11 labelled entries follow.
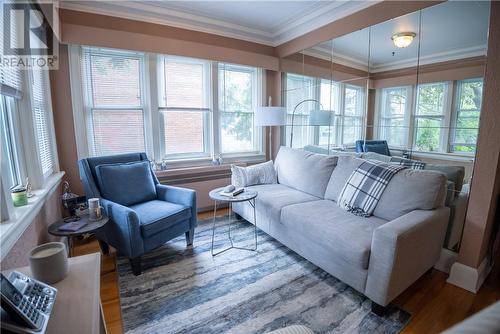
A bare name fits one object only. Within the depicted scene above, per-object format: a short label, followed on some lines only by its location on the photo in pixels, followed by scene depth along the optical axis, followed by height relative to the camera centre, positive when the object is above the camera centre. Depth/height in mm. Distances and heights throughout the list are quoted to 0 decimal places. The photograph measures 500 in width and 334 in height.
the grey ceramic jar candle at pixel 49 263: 1014 -521
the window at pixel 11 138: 1679 -22
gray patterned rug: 1686 -1245
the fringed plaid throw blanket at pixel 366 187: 2250 -507
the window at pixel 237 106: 3825 +415
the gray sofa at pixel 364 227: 1677 -746
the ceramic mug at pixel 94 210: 2105 -627
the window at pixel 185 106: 3383 +377
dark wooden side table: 1862 -710
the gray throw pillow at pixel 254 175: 3152 -537
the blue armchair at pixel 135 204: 2146 -699
